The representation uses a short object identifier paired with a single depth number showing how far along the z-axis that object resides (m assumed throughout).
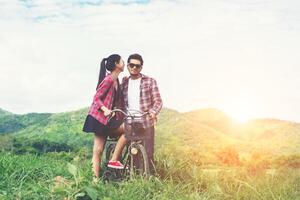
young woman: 8.98
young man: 8.95
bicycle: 8.84
